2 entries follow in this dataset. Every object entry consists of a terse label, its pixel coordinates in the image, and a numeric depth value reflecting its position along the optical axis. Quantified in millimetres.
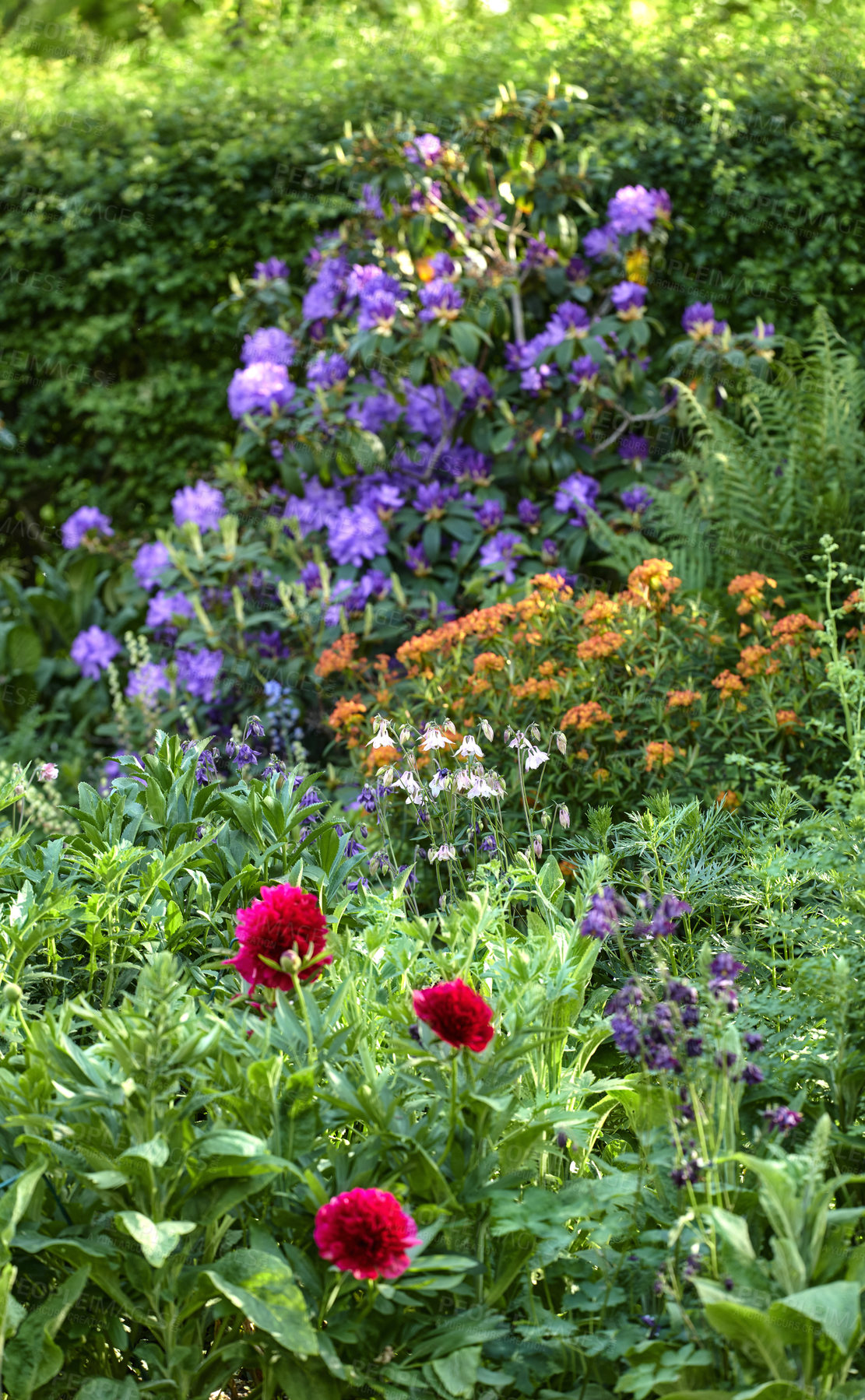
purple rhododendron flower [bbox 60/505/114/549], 6051
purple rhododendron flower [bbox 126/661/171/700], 4824
